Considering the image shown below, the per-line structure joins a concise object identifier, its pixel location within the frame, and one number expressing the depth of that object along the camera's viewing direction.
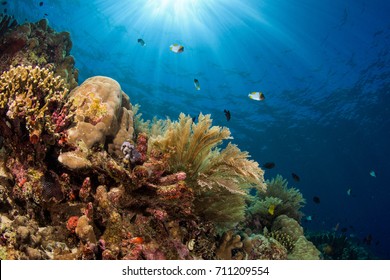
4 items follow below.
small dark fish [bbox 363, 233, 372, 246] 12.18
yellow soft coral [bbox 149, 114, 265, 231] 4.00
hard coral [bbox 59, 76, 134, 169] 3.71
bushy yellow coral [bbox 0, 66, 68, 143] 3.40
